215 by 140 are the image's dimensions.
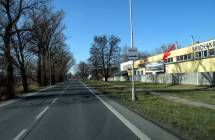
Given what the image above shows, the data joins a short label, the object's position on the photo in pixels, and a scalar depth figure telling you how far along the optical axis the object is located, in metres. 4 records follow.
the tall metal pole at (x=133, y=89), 11.37
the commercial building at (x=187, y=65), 21.73
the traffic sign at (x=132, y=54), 11.24
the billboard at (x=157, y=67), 35.67
